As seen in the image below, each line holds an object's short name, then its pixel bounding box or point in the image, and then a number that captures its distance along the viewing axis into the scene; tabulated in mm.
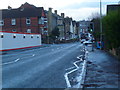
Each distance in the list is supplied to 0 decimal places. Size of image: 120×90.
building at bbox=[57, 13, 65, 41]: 85731
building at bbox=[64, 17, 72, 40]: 98531
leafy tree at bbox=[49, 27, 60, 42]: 67938
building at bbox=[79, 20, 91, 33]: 170300
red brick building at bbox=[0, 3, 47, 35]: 59500
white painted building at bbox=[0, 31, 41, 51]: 31812
